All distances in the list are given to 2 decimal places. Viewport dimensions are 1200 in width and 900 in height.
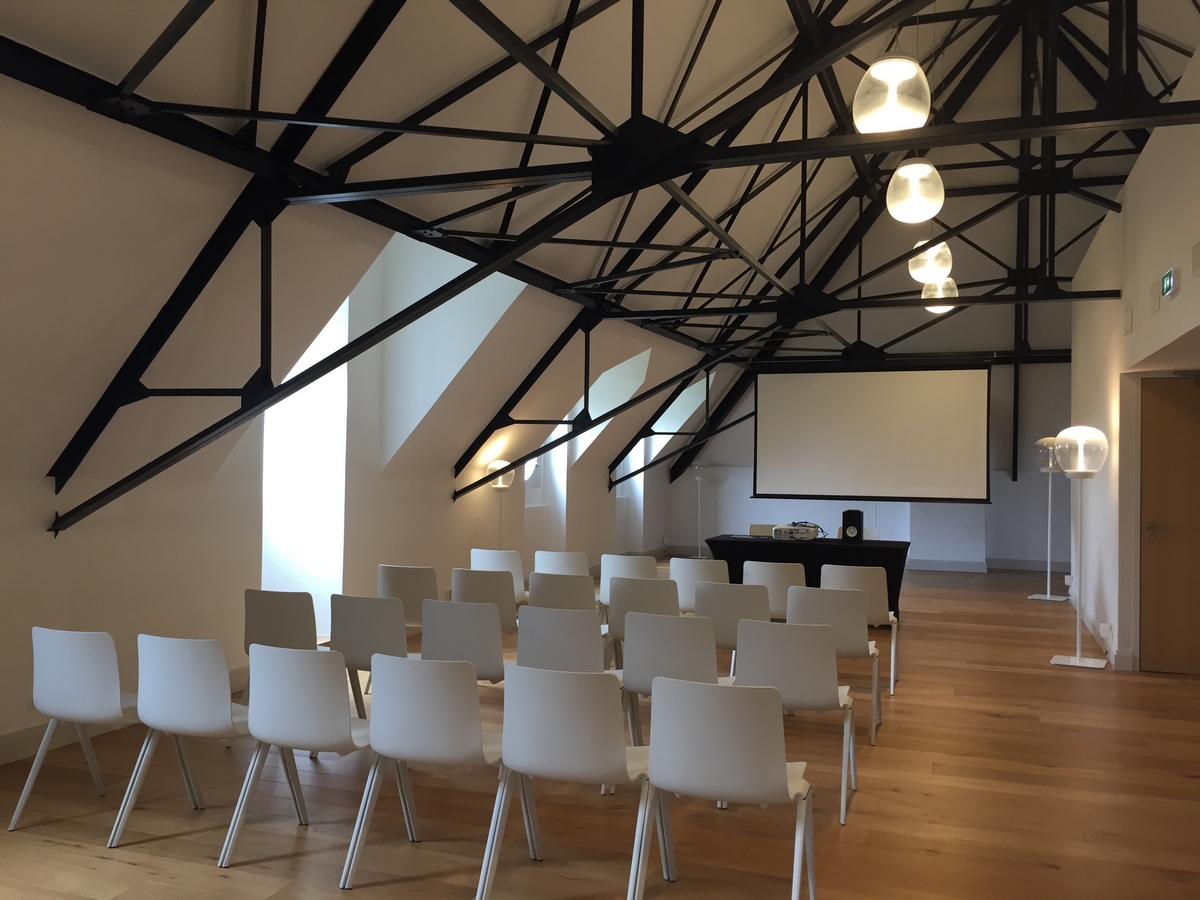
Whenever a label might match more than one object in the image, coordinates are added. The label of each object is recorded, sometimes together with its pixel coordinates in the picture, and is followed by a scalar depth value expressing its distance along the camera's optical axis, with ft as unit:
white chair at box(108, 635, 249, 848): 13.20
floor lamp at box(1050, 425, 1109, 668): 26.58
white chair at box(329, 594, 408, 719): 17.17
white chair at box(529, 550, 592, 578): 26.40
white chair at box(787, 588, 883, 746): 19.04
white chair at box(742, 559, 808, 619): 24.13
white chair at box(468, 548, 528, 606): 26.45
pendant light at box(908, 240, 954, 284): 23.93
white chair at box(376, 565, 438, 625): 21.83
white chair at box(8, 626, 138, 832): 13.79
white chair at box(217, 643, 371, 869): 12.57
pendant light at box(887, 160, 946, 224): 16.25
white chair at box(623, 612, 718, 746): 15.12
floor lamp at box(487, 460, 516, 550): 32.78
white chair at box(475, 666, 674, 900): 11.30
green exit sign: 20.85
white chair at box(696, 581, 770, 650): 19.26
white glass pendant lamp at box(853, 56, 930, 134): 12.55
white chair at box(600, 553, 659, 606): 25.23
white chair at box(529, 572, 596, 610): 20.86
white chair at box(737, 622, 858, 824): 14.99
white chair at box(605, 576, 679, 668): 19.77
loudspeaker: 33.09
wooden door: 25.44
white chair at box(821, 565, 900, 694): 22.84
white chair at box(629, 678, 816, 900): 10.69
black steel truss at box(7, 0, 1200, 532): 13.01
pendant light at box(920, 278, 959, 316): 25.53
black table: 31.50
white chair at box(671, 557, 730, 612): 24.04
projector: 33.40
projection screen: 39.60
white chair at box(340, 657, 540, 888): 11.94
